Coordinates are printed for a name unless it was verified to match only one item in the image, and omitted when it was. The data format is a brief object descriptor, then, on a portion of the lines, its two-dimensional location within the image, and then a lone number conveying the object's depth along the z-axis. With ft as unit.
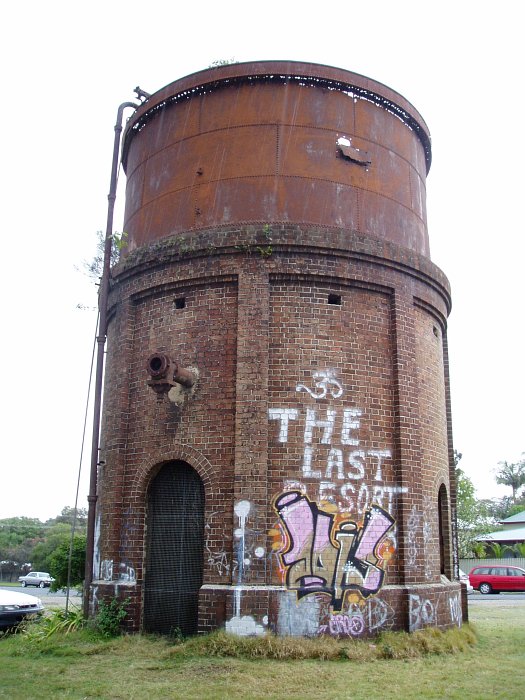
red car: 92.17
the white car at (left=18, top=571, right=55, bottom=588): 130.82
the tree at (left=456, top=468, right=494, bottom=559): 105.91
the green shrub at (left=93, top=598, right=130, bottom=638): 34.94
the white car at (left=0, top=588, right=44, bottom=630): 40.29
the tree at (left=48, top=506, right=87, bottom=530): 276.82
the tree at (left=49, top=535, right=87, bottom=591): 46.91
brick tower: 33.73
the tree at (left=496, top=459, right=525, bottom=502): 245.45
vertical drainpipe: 38.24
